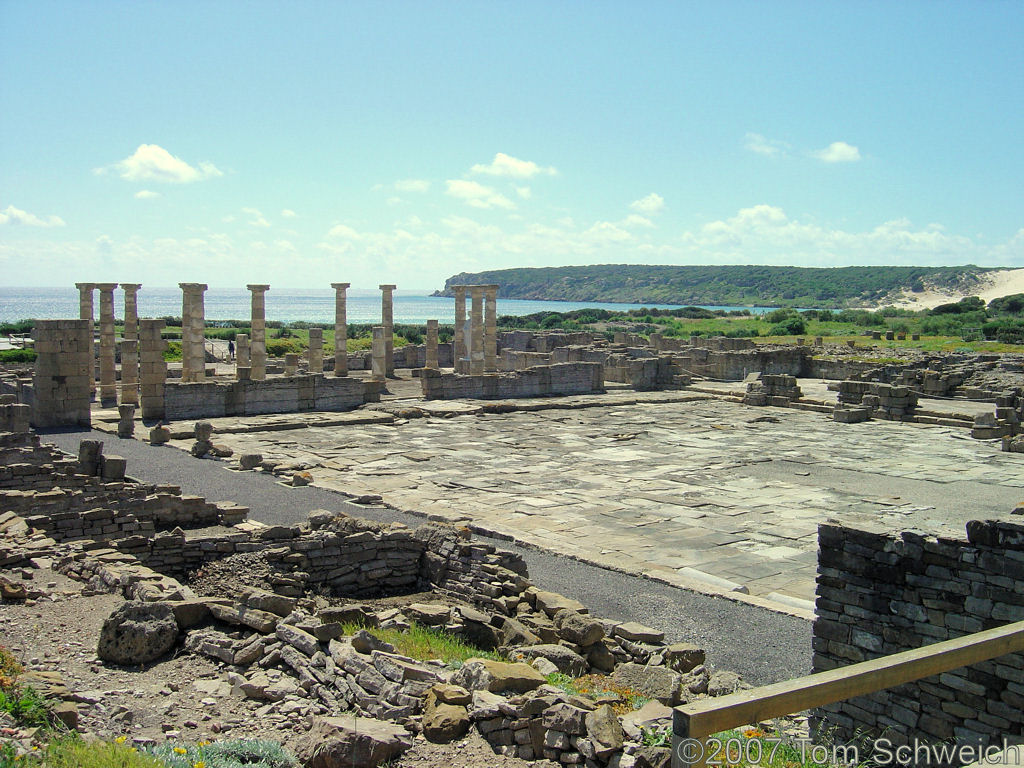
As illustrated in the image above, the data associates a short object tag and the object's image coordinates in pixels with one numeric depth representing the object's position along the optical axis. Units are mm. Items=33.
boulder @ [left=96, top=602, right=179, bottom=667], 7422
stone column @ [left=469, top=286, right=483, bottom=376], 38719
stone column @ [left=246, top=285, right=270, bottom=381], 31578
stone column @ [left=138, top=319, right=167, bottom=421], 25812
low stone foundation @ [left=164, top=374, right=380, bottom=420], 26422
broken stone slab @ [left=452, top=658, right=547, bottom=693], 6785
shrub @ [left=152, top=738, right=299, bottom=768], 5359
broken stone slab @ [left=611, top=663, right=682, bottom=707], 7707
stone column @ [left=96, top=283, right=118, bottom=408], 28359
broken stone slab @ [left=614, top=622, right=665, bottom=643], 9398
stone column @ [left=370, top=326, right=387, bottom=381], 36000
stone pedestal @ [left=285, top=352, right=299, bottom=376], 35888
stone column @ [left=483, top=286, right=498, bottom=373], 37844
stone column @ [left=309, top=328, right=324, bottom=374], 35562
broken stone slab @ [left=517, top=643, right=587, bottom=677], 8461
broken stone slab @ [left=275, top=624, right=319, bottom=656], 7496
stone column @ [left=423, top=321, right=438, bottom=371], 40547
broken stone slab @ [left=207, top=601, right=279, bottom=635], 8062
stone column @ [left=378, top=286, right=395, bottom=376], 38125
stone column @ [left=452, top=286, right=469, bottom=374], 41469
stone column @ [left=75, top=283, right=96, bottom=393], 30000
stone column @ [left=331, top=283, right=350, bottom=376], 35062
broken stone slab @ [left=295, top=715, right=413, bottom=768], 5535
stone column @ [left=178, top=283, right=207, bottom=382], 29828
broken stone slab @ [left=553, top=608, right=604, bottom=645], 9078
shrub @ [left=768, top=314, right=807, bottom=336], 73000
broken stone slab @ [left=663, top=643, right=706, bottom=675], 8641
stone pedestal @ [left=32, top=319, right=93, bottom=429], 24125
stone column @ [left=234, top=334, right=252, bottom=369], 34531
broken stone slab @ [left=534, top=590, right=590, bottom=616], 10094
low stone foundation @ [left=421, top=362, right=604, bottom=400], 32562
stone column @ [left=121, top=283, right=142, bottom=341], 30908
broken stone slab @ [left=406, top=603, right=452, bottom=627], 9477
